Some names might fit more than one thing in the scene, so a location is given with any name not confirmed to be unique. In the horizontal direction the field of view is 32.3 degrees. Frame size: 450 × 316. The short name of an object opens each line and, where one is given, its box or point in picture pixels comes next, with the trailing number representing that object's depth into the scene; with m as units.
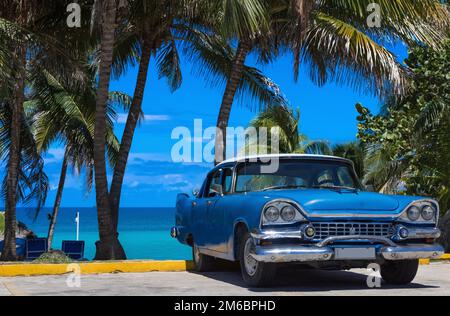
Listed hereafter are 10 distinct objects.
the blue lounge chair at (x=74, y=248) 26.36
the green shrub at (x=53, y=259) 13.16
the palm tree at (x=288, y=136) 35.38
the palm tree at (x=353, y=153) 36.41
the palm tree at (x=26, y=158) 25.92
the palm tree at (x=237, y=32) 14.29
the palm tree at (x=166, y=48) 17.11
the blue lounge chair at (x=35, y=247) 26.02
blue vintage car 8.75
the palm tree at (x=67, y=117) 25.41
